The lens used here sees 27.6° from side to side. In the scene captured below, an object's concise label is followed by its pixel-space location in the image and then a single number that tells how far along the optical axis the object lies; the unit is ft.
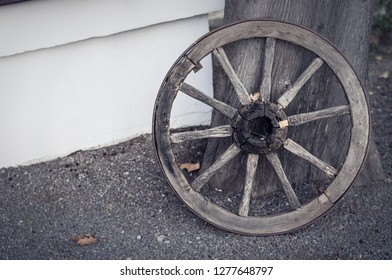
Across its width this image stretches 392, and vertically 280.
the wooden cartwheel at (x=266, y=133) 13.71
